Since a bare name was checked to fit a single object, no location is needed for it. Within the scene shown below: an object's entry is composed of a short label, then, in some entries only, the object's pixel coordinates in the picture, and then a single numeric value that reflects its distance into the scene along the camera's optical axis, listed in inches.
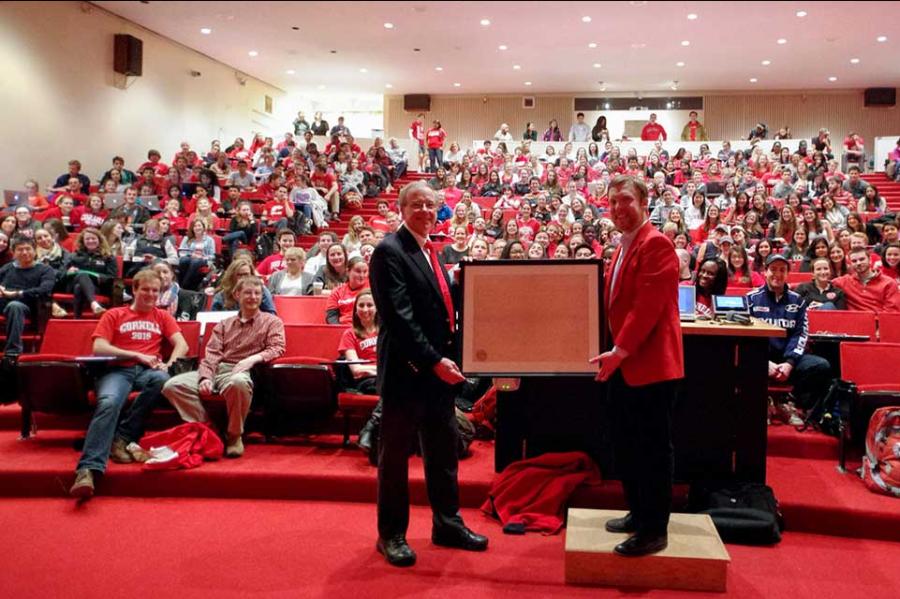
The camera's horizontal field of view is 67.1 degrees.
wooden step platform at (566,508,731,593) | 88.0
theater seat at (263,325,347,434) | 142.9
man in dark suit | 91.2
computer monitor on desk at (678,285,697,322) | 128.5
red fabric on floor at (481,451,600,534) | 110.8
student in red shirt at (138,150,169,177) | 373.5
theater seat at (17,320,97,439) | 138.5
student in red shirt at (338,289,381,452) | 145.3
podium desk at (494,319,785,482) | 116.6
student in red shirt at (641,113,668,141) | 595.5
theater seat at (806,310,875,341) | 162.7
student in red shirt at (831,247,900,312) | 180.1
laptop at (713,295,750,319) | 131.6
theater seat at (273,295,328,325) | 190.9
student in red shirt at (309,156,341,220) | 408.8
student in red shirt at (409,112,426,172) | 592.6
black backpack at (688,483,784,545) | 103.7
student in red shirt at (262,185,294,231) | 331.3
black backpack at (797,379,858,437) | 129.7
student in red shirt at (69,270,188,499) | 125.9
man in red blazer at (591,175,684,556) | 84.4
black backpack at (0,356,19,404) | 151.3
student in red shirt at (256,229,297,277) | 243.3
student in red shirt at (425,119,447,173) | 550.3
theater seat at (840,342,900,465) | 130.3
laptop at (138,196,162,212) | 346.9
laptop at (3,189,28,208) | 298.7
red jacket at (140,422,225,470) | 131.2
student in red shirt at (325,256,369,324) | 175.9
